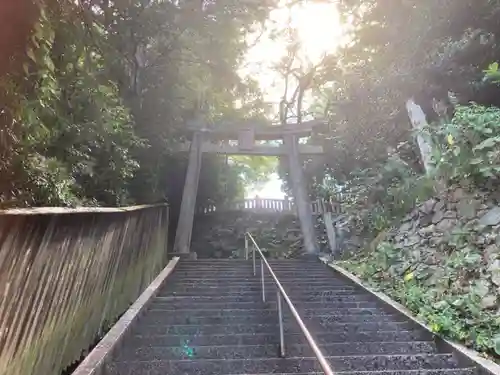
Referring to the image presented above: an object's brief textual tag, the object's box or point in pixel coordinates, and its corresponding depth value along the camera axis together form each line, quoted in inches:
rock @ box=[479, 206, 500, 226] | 181.7
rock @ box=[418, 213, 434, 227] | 236.1
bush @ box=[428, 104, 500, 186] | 190.9
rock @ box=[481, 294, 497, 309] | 149.5
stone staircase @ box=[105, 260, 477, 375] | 130.3
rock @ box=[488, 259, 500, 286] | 154.4
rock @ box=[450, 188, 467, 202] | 212.0
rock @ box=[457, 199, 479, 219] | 199.3
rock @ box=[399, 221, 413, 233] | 251.7
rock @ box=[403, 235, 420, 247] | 232.2
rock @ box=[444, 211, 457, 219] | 213.5
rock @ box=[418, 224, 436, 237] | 224.1
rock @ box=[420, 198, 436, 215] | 239.6
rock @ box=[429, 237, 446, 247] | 209.3
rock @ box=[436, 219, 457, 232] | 210.8
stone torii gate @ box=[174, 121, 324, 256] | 427.2
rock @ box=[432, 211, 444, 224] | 225.9
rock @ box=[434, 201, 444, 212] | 230.2
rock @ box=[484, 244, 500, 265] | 165.2
